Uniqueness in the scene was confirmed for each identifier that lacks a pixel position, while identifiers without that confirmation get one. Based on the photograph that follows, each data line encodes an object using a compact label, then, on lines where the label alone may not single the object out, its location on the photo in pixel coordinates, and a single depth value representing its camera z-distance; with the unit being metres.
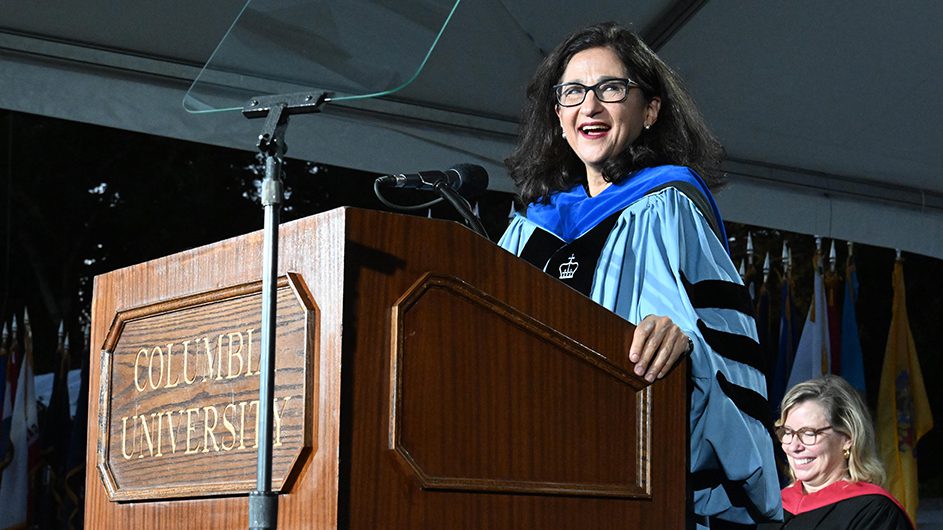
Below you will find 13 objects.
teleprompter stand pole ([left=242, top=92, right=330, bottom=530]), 1.52
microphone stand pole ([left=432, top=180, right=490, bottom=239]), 2.10
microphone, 2.10
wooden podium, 1.55
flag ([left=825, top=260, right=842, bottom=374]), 6.89
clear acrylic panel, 1.78
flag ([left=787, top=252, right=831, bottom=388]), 6.76
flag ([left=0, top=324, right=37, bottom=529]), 7.61
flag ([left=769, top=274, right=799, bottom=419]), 6.88
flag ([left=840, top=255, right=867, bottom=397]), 6.87
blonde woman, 5.08
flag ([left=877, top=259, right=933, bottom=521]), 6.62
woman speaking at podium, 2.14
